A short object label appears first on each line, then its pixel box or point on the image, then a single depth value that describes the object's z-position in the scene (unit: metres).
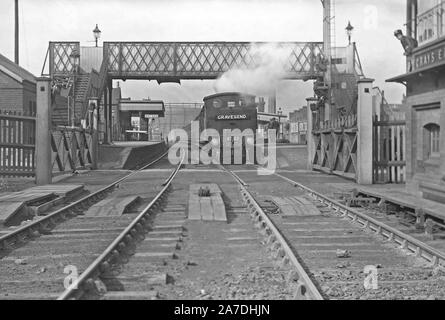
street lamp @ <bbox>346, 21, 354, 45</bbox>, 29.99
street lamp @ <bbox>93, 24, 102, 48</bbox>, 35.09
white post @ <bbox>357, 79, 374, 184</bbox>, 17.19
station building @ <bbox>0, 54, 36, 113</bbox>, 33.00
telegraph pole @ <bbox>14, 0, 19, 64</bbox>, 38.75
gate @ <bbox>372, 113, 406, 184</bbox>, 17.14
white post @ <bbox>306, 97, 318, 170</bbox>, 24.98
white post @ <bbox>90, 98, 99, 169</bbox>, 26.08
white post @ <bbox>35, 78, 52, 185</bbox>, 17.66
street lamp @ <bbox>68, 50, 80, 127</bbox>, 28.84
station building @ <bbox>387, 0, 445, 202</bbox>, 11.16
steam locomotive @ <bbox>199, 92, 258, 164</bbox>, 29.11
